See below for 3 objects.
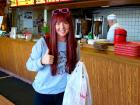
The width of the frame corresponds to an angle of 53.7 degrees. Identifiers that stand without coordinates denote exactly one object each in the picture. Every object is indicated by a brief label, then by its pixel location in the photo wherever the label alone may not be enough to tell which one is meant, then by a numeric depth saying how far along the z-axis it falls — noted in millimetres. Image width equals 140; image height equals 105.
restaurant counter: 1515
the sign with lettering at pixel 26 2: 2893
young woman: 1133
